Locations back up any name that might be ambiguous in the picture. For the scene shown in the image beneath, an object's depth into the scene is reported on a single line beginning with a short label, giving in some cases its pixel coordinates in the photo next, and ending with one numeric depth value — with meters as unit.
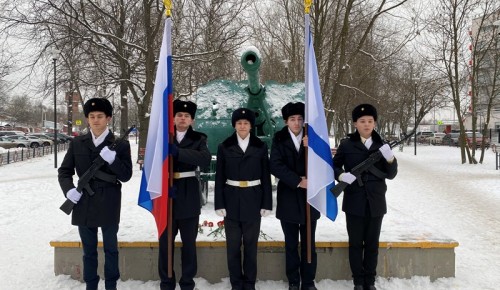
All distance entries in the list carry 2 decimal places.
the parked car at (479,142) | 30.35
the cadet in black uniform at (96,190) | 3.92
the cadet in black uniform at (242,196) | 3.99
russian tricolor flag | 3.85
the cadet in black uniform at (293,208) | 4.06
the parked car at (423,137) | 45.78
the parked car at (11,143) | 32.89
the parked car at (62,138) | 41.66
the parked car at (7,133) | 48.44
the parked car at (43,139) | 38.41
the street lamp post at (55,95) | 15.42
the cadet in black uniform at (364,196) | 4.09
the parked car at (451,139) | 38.12
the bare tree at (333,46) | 16.69
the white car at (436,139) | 42.41
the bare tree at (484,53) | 19.14
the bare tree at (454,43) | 19.22
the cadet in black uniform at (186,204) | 3.97
